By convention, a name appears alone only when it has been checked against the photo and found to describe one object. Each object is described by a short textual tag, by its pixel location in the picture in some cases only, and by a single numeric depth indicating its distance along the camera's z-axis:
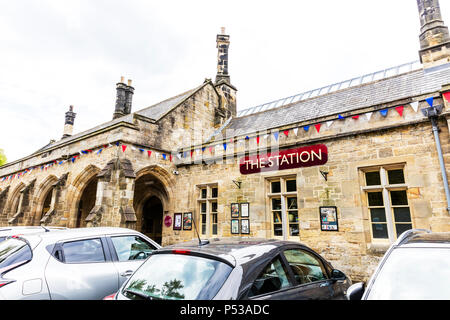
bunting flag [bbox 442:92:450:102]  5.73
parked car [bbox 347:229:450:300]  1.63
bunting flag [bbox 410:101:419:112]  6.08
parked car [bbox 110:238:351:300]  1.94
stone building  6.09
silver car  2.69
